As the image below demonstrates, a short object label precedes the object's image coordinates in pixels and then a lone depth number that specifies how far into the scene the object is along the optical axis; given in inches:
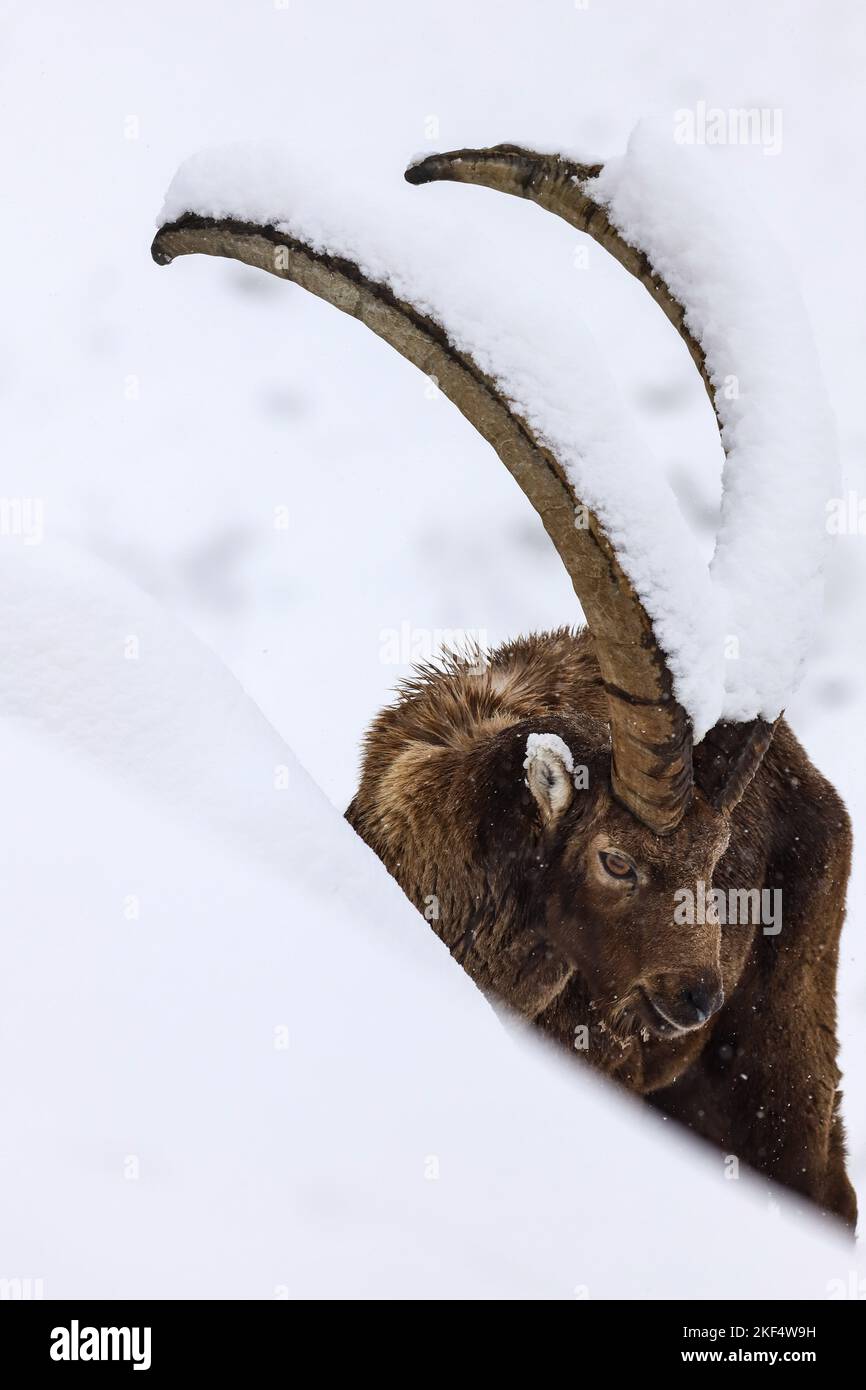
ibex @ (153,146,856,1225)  205.0
